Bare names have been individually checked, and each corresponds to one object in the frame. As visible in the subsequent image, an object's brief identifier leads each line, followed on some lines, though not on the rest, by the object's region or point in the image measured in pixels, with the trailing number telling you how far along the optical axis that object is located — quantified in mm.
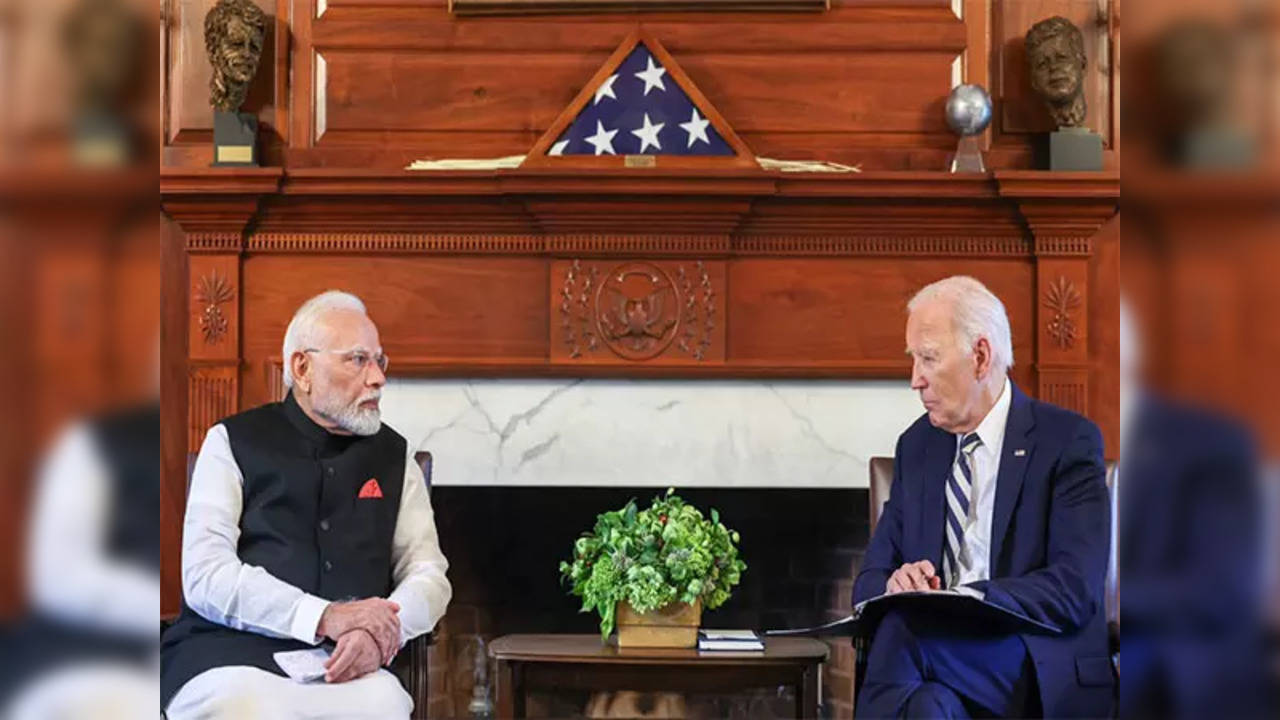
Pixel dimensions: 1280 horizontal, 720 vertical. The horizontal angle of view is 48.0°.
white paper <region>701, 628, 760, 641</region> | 3055
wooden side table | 2924
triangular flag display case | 3869
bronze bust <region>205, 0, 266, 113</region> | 3855
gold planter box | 2984
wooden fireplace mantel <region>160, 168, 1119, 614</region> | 3850
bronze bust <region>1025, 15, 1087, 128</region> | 3836
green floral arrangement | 2926
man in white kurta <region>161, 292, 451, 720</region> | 2445
